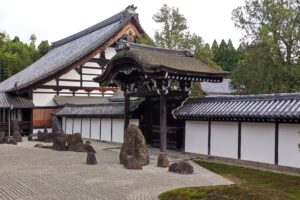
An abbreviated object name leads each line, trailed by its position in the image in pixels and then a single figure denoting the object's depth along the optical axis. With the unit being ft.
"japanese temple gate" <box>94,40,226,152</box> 58.12
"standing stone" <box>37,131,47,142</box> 84.24
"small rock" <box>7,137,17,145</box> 77.75
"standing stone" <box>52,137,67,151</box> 67.05
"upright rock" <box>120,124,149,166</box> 49.49
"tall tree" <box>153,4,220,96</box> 76.54
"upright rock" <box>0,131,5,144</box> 79.92
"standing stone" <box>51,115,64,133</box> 86.89
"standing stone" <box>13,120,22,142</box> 81.99
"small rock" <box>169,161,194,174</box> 44.01
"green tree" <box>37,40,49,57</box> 209.93
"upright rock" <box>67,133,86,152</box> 65.92
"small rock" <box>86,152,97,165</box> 49.78
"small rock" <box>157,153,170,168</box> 48.39
